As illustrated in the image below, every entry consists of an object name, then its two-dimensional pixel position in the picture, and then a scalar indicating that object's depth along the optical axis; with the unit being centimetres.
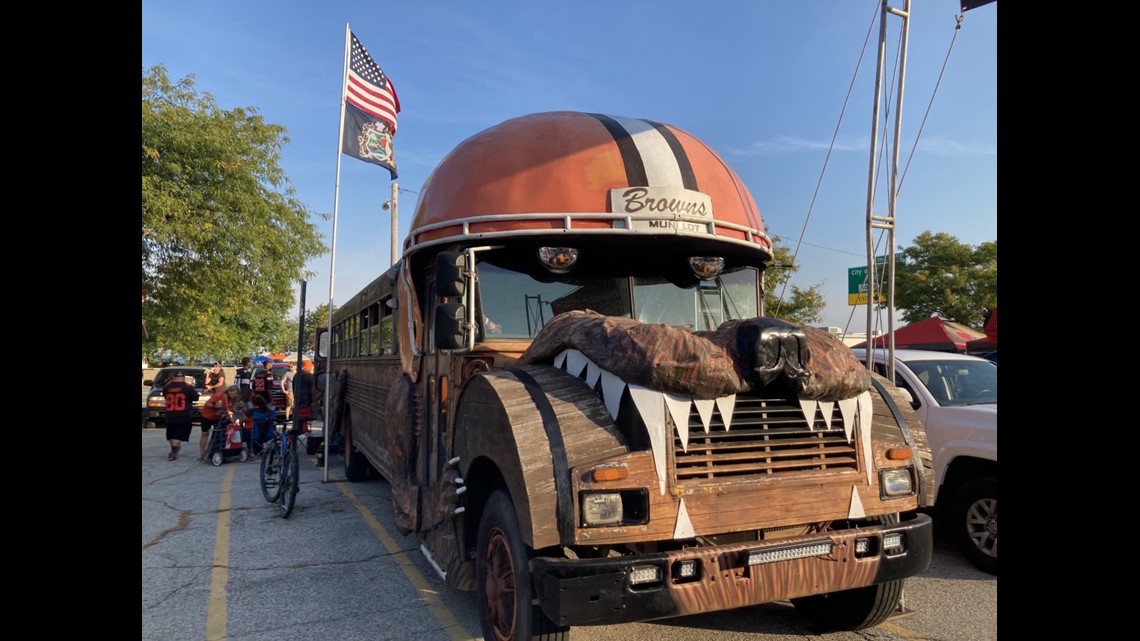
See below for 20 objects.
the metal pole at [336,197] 960
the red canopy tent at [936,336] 2069
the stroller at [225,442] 1185
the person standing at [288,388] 1432
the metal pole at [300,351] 826
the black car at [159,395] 1838
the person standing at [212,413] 1223
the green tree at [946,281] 3138
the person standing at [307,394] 1151
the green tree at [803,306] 1812
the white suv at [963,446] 548
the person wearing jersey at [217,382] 1311
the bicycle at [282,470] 736
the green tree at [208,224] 1608
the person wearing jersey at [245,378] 1247
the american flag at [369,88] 1110
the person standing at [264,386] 1044
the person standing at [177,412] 1242
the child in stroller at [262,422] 1055
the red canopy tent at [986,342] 1977
